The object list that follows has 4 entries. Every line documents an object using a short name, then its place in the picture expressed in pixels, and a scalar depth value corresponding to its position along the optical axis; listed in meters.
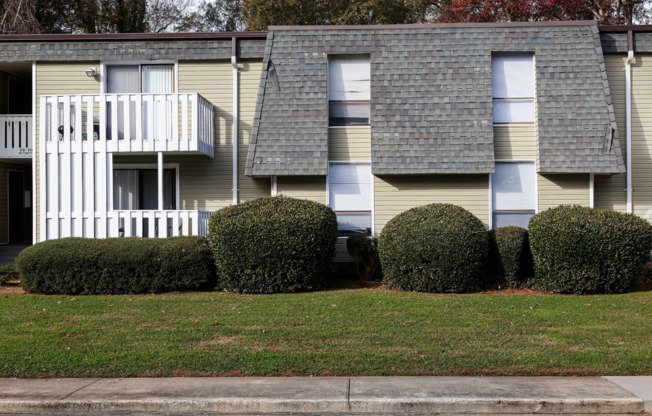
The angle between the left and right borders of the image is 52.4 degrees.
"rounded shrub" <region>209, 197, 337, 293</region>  12.51
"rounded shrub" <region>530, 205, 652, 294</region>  12.16
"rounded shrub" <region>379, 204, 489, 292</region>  12.39
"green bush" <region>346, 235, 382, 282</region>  13.98
